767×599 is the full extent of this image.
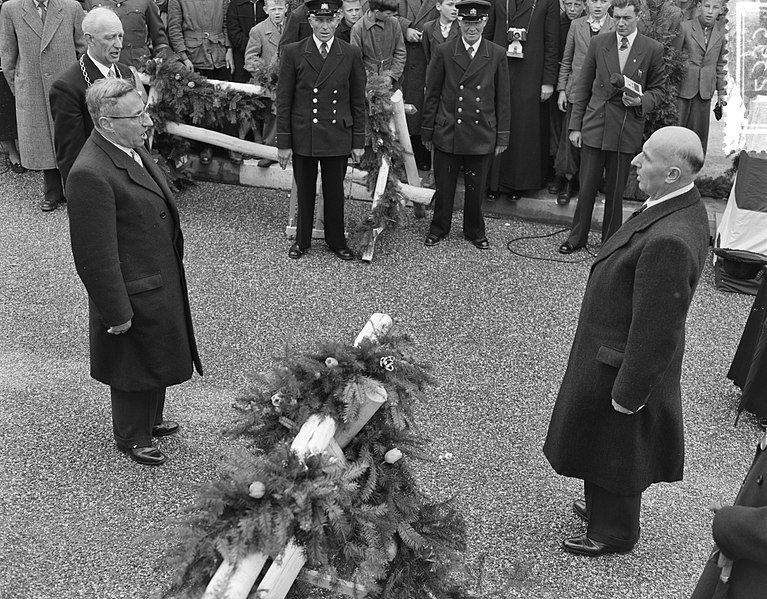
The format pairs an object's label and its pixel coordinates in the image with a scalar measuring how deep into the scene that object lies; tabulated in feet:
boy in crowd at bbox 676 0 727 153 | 25.30
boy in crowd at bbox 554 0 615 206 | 24.95
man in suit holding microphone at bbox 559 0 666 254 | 22.82
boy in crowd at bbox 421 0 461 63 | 24.64
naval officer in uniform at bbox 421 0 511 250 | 23.12
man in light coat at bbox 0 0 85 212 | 25.85
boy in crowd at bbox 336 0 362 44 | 26.27
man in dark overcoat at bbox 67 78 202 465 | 12.53
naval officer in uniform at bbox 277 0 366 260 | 21.74
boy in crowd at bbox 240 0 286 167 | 26.58
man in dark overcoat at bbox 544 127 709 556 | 10.53
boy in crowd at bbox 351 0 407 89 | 25.25
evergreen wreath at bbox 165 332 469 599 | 7.64
